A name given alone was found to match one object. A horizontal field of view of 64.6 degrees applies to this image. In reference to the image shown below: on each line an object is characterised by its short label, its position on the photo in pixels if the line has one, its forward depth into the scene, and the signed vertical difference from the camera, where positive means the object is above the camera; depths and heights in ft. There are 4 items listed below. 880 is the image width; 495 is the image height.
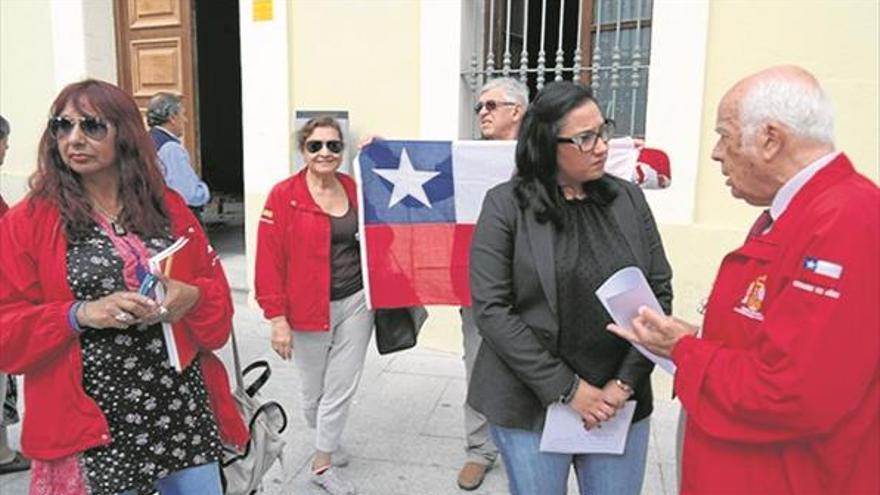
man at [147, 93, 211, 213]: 14.42 -0.84
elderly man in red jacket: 4.01 -1.23
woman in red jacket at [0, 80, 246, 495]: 6.15 -1.85
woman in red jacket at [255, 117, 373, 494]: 10.25 -2.54
